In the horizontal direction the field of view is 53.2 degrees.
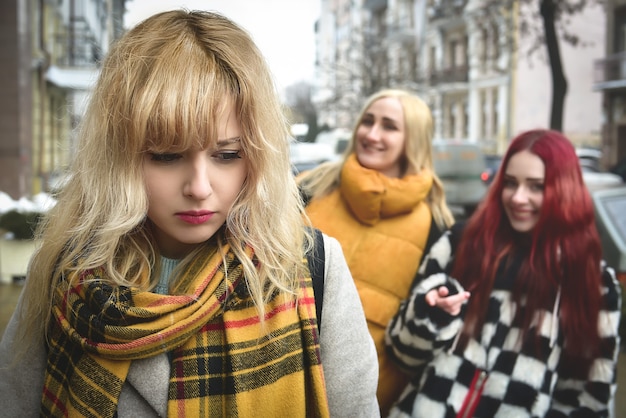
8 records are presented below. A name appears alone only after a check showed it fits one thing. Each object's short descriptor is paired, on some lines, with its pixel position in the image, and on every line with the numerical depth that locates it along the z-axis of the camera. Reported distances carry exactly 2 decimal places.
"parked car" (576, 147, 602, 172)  7.39
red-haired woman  1.81
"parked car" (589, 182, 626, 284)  2.96
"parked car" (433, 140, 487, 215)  9.16
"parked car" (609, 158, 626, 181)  5.60
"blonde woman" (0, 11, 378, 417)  1.15
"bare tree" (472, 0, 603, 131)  4.85
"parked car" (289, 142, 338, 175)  8.47
